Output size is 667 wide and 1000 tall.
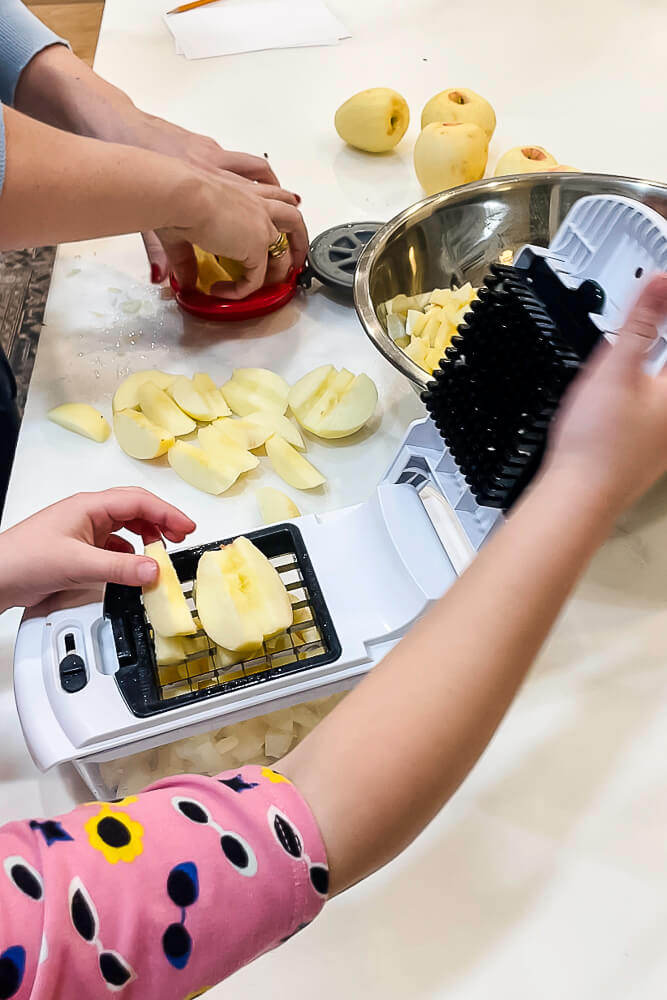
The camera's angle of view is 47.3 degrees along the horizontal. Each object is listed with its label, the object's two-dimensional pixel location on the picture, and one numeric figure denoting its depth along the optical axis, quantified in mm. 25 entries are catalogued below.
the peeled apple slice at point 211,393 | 793
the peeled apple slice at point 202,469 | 723
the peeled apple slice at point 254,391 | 802
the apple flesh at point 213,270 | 895
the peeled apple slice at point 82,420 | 764
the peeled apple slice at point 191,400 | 779
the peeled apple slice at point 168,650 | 511
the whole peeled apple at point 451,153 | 984
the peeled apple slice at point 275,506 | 697
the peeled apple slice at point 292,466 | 734
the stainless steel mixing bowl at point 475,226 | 818
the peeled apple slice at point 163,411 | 767
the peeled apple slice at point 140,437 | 739
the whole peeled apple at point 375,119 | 1086
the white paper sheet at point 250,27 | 1329
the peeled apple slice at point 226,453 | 737
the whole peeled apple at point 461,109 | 1063
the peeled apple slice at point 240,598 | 512
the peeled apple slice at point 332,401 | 765
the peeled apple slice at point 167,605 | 502
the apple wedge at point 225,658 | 525
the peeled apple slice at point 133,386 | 783
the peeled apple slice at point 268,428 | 767
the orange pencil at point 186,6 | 1394
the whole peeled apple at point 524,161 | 976
